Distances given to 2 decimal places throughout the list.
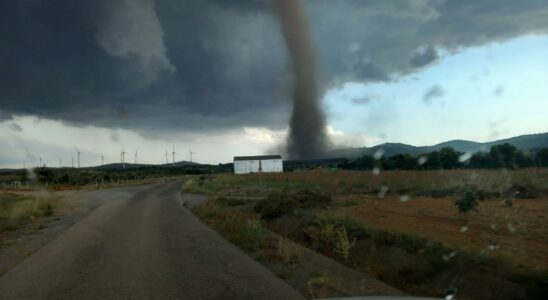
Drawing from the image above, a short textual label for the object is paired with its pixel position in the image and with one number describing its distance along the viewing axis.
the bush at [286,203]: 22.28
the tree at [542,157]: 58.49
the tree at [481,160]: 57.99
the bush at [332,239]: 12.61
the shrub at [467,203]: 19.88
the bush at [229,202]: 32.50
